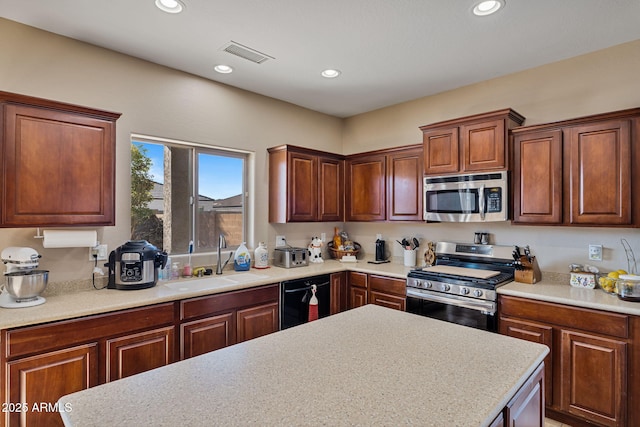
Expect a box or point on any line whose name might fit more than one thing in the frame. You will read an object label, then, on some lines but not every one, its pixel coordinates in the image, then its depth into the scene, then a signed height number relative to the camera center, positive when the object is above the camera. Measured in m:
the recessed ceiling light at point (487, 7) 2.12 +1.31
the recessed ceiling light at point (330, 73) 3.19 +1.33
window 3.04 +0.21
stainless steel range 2.75 -0.57
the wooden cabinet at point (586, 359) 2.17 -0.94
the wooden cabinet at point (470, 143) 2.90 +0.66
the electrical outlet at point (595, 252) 2.71 -0.28
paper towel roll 2.31 -0.15
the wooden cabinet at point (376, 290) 3.31 -0.75
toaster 3.64 -0.44
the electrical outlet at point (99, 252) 2.64 -0.28
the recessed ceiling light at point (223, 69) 3.05 +1.32
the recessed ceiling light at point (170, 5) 2.12 +1.31
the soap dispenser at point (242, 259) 3.43 -0.43
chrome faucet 3.26 -0.30
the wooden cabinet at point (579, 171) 2.39 +0.34
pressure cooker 2.56 -0.37
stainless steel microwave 2.91 +0.17
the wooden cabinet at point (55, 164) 2.07 +0.34
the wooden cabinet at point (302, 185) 3.69 +0.35
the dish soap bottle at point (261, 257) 3.58 -0.42
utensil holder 3.77 -0.45
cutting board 2.95 -0.50
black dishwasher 3.14 -0.78
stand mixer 2.06 -0.38
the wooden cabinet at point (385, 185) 3.61 +0.35
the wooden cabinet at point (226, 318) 2.53 -0.81
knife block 2.86 -0.47
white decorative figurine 4.03 -0.41
